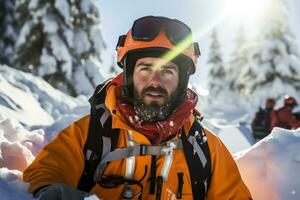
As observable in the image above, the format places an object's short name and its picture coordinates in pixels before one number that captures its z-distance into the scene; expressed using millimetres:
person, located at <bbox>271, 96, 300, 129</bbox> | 12086
